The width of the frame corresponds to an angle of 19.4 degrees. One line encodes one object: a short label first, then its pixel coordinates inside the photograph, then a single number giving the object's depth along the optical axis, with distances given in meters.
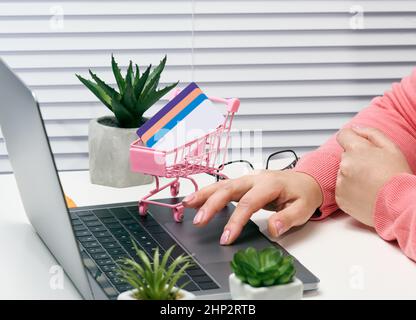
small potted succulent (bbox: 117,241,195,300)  1.00
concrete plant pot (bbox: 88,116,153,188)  1.37
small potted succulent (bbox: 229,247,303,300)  1.02
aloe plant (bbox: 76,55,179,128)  1.37
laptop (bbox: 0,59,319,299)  1.06
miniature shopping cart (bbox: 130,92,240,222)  1.25
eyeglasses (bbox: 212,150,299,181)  1.44
